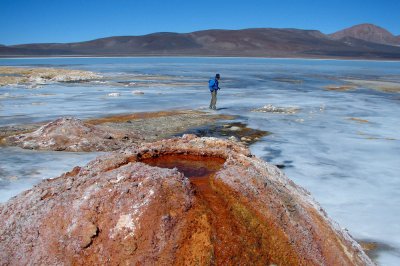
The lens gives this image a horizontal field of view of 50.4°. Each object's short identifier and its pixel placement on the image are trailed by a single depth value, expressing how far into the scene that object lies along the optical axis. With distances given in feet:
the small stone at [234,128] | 29.07
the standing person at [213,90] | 38.68
